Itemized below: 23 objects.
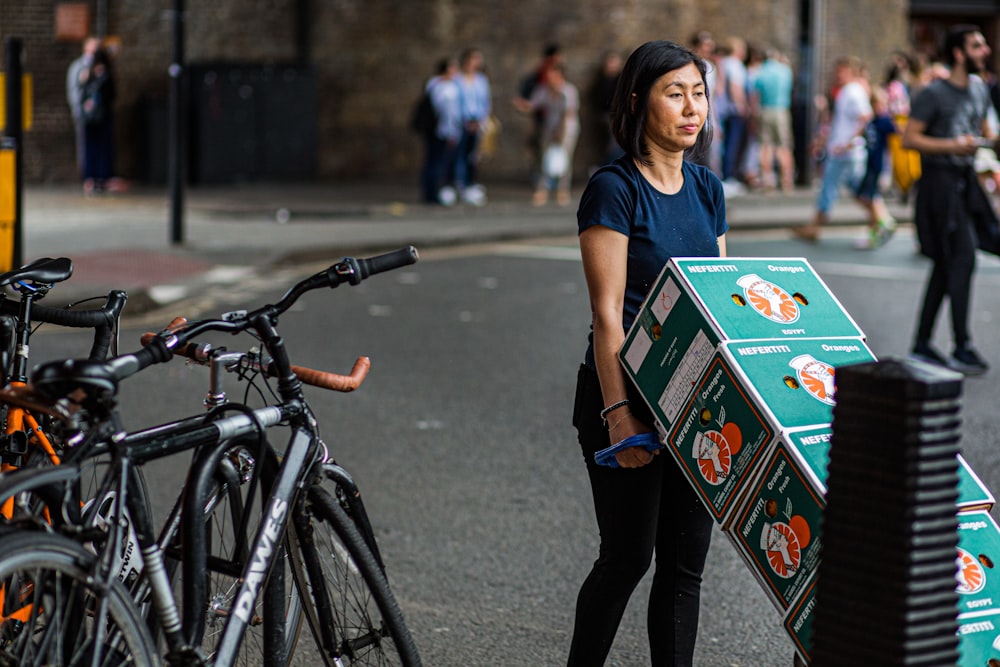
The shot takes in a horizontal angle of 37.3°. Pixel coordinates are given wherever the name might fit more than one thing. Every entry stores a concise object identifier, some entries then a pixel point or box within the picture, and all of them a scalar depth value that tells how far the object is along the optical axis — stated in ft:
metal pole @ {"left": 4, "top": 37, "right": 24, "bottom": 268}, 35.09
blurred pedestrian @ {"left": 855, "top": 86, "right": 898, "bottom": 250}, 49.57
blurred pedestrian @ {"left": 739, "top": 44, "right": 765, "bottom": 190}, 69.41
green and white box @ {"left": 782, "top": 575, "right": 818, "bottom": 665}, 9.77
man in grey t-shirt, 27.73
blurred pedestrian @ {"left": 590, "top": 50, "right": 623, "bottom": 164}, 66.28
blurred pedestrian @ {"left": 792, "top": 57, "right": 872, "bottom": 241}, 50.80
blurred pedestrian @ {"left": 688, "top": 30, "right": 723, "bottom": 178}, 62.03
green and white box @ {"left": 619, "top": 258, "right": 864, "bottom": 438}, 10.39
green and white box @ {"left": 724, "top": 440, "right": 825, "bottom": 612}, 9.76
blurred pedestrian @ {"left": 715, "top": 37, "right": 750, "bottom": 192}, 67.36
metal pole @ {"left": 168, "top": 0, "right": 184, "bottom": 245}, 44.32
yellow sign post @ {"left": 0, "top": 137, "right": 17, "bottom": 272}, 34.71
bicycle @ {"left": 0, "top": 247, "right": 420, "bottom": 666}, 8.87
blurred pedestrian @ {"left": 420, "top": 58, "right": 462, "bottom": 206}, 59.88
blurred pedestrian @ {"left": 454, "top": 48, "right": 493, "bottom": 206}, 60.85
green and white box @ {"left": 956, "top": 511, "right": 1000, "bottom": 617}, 9.65
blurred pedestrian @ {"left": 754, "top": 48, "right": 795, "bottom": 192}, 67.97
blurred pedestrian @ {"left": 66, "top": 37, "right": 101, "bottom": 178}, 64.08
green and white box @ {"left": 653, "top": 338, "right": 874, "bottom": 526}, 9.93
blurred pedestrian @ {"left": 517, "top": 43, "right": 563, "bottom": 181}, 63.57
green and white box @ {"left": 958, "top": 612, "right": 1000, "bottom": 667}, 9.47
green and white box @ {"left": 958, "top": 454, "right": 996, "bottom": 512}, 9.96
